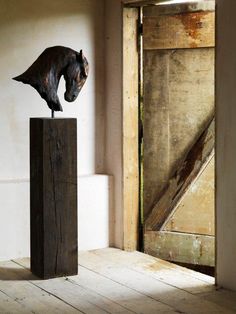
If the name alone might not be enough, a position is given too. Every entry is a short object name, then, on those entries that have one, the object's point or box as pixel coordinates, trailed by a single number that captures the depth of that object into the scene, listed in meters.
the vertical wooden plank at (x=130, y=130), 5.59
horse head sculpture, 4.74
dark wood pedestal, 4.72
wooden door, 5.54
